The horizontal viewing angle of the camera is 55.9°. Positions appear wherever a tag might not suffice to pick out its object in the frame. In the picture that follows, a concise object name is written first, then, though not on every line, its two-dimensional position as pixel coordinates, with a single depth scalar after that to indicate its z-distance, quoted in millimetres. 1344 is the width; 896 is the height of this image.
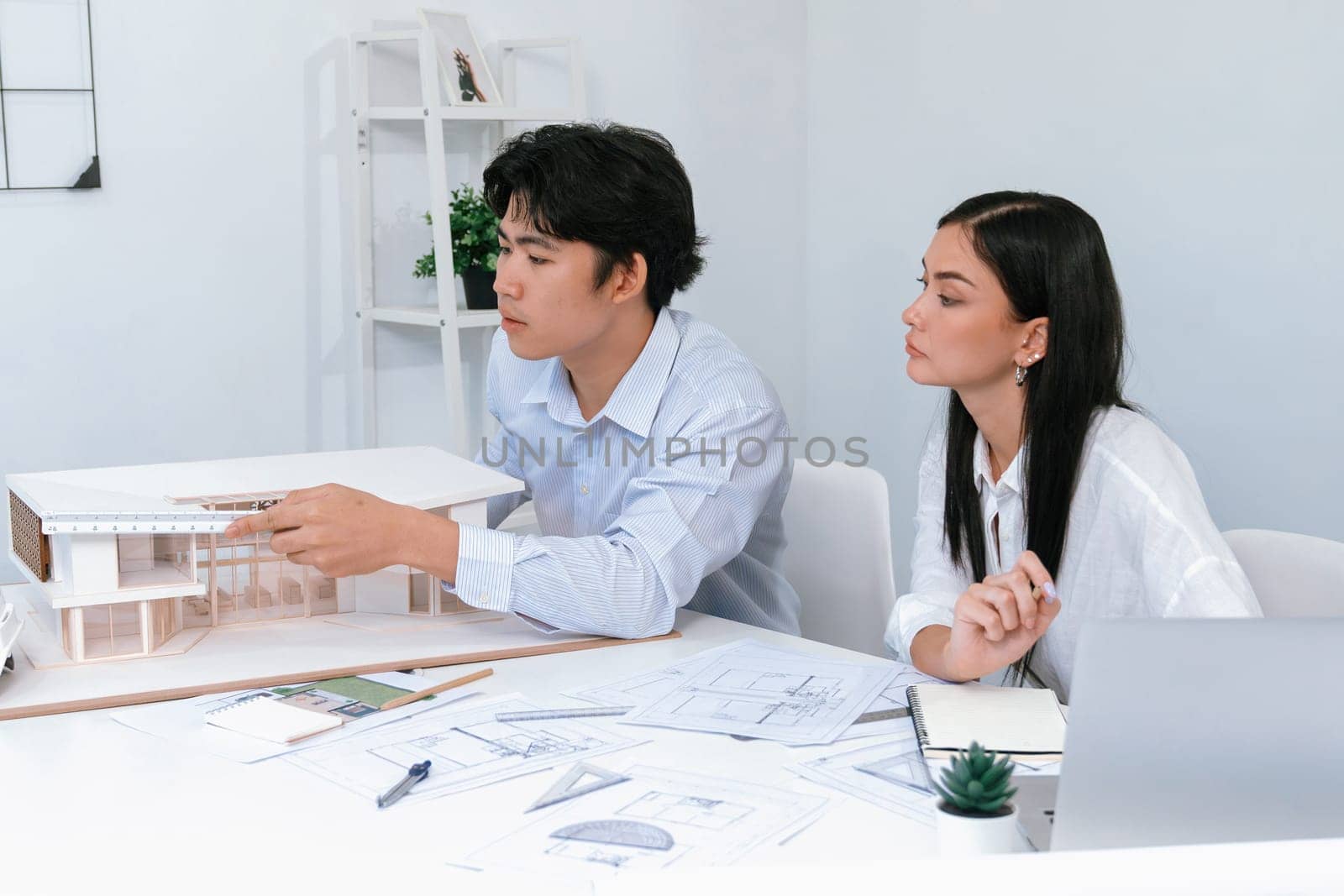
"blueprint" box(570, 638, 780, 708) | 1318
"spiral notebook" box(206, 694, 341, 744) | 1195
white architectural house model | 1387
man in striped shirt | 1514
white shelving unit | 2537
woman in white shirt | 1424
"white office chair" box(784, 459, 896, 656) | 1931
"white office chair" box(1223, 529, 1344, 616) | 1479
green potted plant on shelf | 2662
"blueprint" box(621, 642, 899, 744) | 1232
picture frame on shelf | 2633
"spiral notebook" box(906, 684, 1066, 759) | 1151
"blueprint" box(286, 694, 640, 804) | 1102
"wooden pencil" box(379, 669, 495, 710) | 1279
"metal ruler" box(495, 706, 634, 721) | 1251
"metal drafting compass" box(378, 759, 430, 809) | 1049
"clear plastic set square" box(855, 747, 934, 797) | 1104
